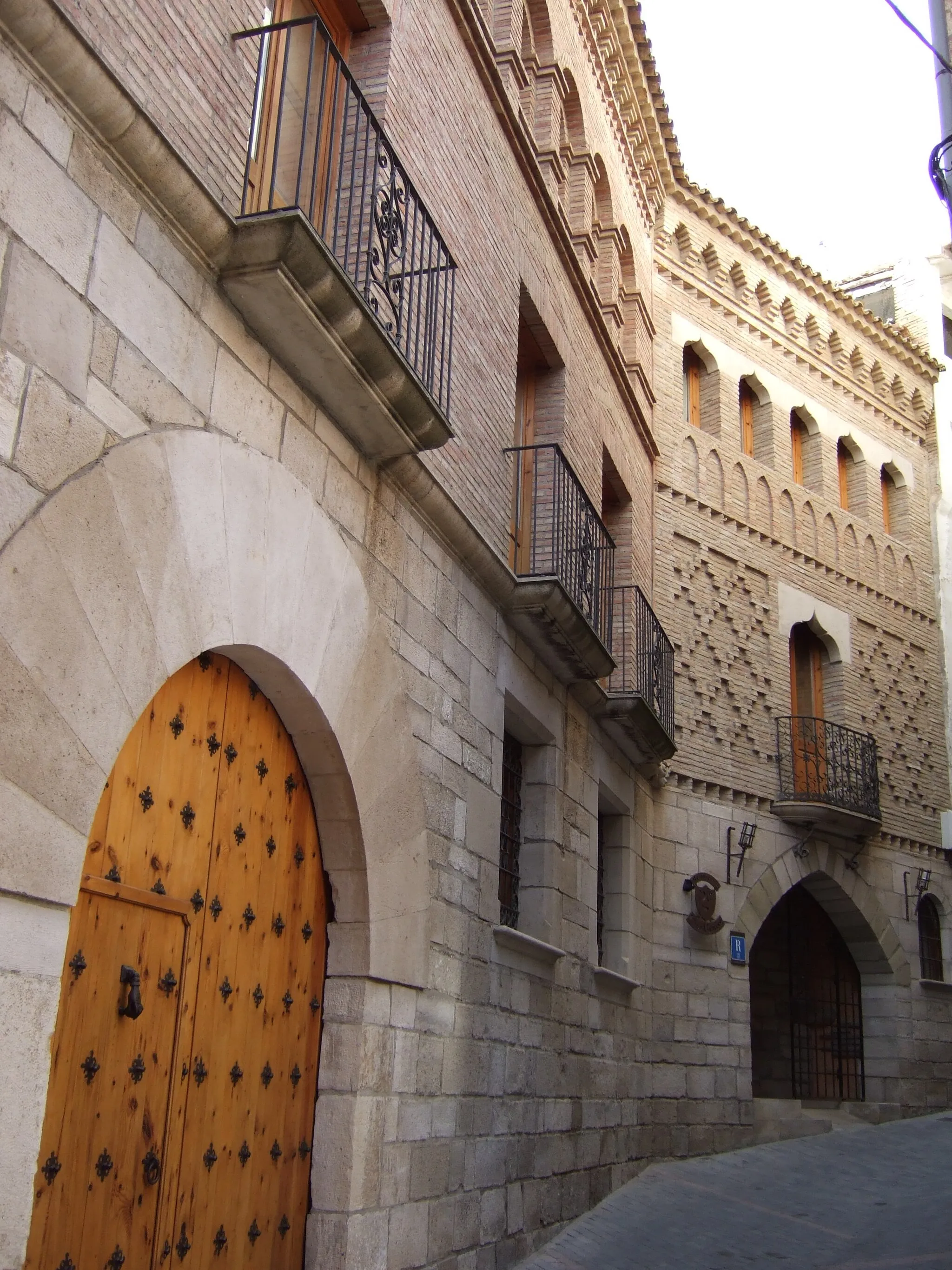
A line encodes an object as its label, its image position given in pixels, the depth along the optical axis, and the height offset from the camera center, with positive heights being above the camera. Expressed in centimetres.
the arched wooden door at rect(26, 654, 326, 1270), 379 +14
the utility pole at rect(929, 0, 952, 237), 653 +480
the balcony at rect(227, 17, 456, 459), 439 +308
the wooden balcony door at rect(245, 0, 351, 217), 502 +363
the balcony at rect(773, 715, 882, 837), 1276 +293
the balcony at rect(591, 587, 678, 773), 923 +291
